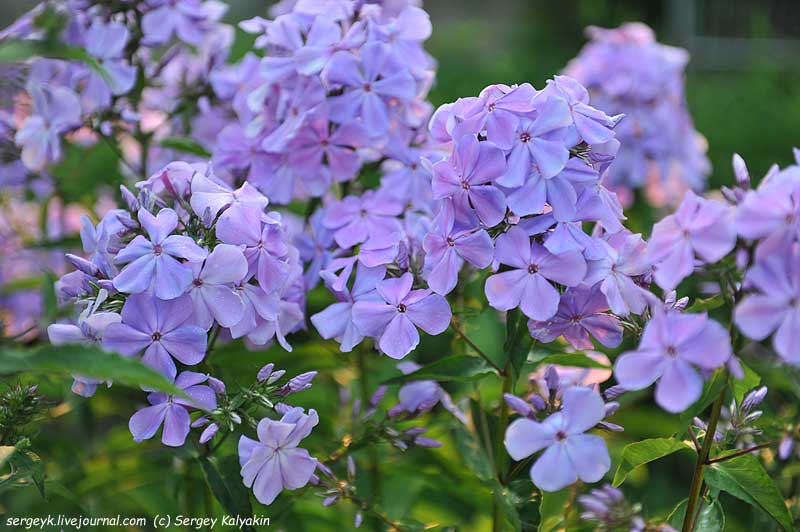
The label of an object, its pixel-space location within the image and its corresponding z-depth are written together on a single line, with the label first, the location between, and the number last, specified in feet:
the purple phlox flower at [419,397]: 2.78
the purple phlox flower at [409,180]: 2.88
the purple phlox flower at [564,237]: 2.50
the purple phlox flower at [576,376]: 2.69
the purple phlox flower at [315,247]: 2.84
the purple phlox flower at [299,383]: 2.60
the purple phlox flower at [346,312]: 2.65
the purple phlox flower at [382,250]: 2.64
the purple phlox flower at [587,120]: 2.54
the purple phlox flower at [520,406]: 2.53
